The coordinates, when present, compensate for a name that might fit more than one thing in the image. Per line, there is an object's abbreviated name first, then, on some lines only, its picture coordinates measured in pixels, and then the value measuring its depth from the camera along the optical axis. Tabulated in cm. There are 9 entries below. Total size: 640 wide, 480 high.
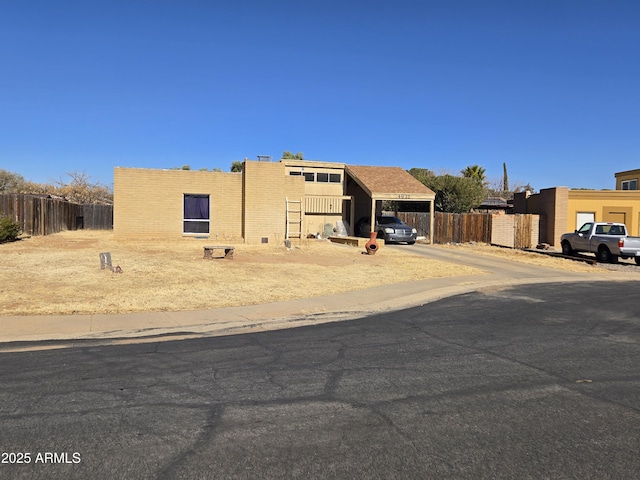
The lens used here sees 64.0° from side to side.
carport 3025
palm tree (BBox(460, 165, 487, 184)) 6066
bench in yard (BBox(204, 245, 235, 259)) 1828
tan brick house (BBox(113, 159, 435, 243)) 2494
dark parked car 2933
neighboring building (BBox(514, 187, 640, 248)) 3422
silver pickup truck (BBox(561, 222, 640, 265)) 2225
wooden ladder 2847
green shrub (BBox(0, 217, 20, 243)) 2091
